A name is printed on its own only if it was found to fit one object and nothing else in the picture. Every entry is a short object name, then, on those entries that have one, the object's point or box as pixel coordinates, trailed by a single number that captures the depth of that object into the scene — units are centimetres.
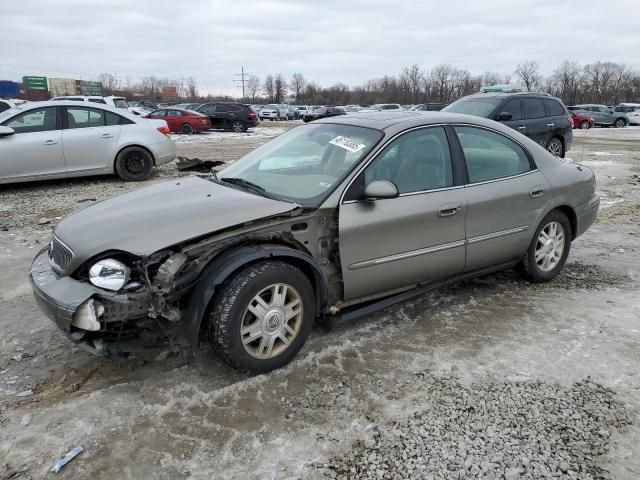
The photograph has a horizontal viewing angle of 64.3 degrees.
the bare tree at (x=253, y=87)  10912
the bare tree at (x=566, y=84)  8019
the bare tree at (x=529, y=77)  8579
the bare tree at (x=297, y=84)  10450
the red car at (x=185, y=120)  2391
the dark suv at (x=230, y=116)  2634
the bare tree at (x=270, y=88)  10169
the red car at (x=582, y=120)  3170
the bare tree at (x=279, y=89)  9582
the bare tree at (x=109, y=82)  11014
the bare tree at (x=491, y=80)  9158
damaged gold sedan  288
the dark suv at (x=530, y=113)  1093
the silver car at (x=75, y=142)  839
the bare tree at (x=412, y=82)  9617
